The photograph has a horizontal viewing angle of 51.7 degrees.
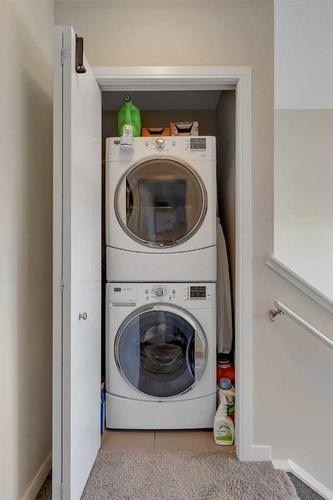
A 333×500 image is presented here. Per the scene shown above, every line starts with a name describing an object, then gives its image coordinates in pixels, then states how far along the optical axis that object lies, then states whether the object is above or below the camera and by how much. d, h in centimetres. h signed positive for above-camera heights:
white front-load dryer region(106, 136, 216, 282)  205 +23
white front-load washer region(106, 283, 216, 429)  206 -65
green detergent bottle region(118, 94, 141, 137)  213 +84
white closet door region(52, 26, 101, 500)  138 -10
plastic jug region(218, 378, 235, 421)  200 -84
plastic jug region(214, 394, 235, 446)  197 -102
